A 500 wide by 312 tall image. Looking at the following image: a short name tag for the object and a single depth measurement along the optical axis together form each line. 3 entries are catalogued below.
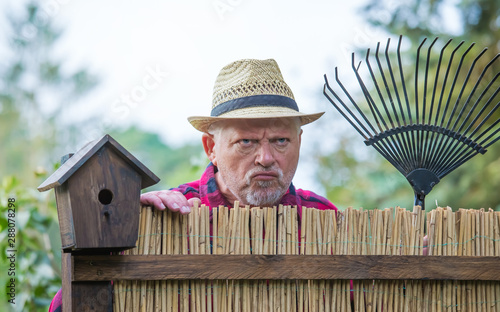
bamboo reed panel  2.31
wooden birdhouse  2.11
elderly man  2.94
